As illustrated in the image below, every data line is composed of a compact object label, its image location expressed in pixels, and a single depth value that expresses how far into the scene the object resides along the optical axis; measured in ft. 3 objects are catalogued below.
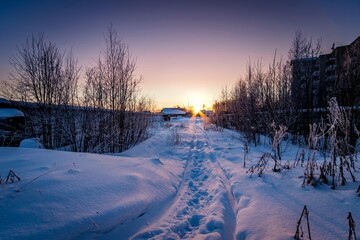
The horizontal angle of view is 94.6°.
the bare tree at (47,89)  22.25
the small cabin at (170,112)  190.33
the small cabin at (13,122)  21.72
